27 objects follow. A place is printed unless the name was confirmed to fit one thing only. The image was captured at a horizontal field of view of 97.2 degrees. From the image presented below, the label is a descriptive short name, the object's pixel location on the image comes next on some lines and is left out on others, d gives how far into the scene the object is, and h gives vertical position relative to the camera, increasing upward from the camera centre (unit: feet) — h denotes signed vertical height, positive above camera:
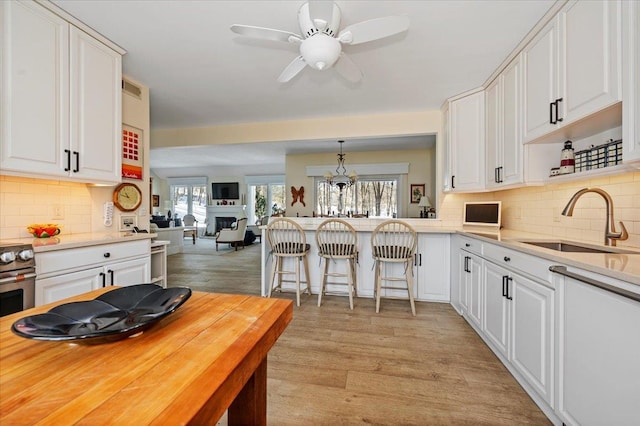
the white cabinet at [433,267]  10.94 -2.14
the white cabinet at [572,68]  4.72 +2.88
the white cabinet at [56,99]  5.67 +2.58
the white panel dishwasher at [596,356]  3.34 -1.92
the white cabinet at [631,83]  4.18 +1.98
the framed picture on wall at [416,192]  22.57 +1.66
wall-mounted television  32.40 +2.49
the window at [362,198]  24.04 +1.27
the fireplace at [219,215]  32.50 -0.39
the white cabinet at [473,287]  7.72 -2.18
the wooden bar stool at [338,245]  10.18 -1.21
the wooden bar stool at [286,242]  10.63 -1.17
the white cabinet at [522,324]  4.84 -2.24
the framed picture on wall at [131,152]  8.93 +1.93
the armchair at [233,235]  24.41 -2.03
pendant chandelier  20.80 +2.70
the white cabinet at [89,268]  5.43 -1.29
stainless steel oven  4.67 -1.15
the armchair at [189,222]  32.85 -1.24
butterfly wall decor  24.50 +1.56
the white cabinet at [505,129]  7.57 +2.50
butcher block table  1.43 -1.02
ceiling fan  5.28 +3.54
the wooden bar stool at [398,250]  9.75 -1.31
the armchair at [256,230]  31.01 -2.03
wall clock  8.77 +0.47
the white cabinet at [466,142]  9.85 +2.56
